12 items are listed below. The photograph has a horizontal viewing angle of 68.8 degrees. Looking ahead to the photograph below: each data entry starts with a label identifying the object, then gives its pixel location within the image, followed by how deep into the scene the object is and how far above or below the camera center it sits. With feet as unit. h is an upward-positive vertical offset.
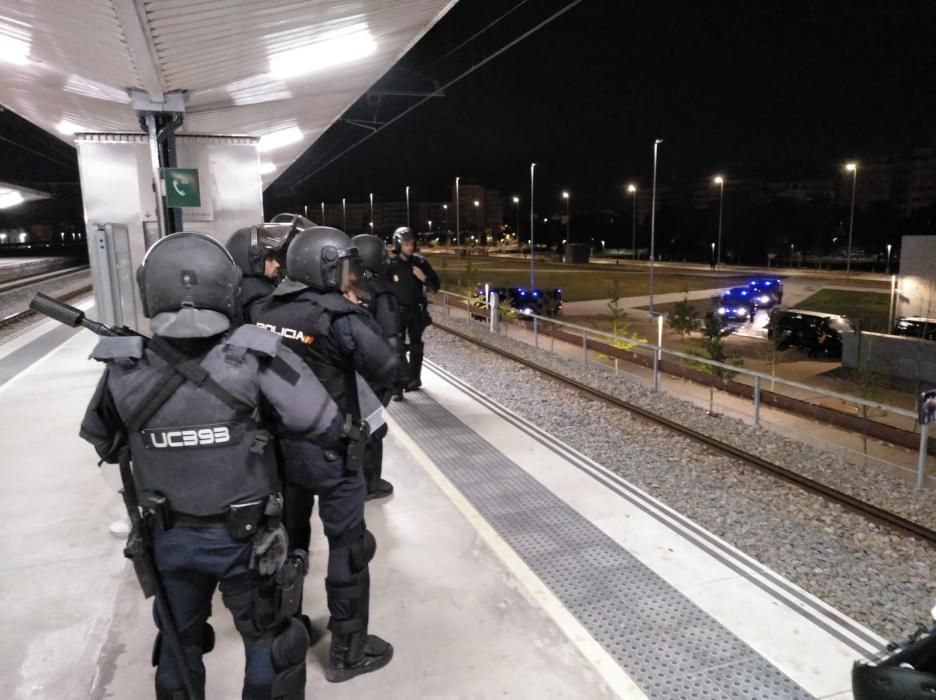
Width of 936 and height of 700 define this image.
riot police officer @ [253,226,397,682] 9.99 -2.74
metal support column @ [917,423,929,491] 20.71 -7.13
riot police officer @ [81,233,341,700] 7.47 -2.24
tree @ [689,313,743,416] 58.65 -10.14
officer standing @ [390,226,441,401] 26.08 -1.82
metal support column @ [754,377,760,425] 28.14 -7.02
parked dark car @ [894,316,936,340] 64.28 -9.09
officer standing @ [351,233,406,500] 16.94 -2.38
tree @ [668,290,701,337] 74.43 -9.66
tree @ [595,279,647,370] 65.40 -10.37
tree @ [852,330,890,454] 46.78 -10.91
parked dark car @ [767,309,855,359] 67.92 -10.00
